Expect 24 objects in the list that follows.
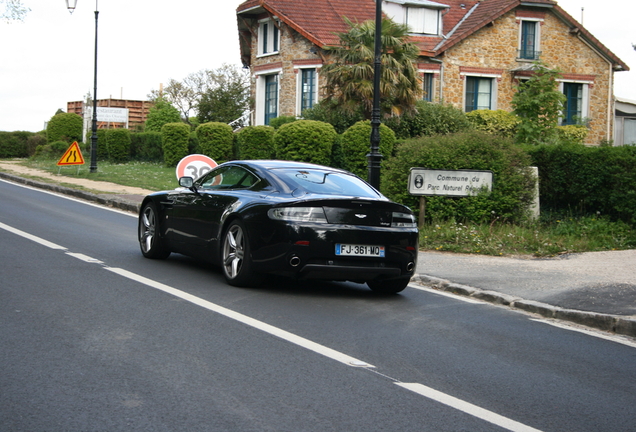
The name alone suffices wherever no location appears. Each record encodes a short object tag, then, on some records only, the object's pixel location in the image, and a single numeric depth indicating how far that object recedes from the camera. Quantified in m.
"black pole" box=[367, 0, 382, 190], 14.51
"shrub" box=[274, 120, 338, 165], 25.67
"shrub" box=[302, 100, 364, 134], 30.05
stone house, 37.84
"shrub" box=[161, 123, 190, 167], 36.84
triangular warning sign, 27.80
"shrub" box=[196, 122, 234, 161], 33.47
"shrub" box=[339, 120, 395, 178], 23.77
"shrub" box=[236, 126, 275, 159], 29.41
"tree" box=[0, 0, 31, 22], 35.62
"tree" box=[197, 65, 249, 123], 52.06
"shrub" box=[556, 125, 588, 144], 36.66
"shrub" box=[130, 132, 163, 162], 41.00
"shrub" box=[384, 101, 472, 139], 30.06
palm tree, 28.52
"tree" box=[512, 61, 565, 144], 27.05
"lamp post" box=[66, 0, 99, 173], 30.65
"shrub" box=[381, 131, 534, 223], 14.82
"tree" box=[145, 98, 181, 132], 67.47
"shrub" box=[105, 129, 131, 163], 42.22
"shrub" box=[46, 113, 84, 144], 50.06
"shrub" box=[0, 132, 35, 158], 51.50
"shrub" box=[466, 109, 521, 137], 35.91
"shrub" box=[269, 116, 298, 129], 35.43
